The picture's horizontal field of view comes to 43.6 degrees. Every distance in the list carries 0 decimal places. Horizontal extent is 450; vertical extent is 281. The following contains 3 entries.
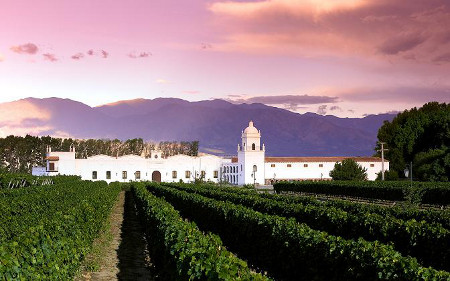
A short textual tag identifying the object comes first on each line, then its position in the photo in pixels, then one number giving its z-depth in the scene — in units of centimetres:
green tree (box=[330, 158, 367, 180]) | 9231
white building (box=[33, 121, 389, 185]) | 11319
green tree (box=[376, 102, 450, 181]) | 9688
